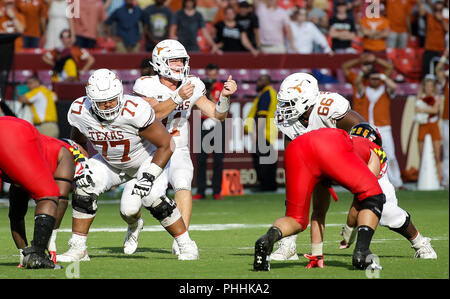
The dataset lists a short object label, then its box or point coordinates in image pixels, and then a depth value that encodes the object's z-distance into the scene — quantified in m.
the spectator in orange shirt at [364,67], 17.15
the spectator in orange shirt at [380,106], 16.80
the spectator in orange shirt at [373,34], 18.69
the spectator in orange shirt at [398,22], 19.80
